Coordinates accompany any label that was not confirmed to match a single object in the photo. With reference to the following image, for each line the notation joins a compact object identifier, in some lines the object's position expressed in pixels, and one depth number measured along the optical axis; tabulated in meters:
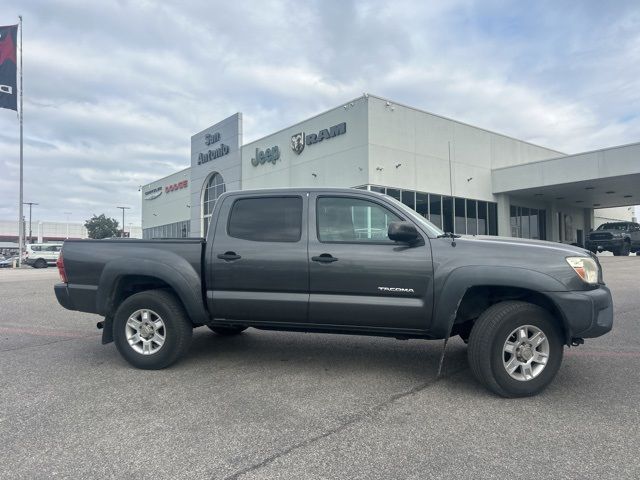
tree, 77.31
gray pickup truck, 3.99
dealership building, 21.42
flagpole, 36.67
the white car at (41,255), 32.84
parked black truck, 25.66
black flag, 29.55
